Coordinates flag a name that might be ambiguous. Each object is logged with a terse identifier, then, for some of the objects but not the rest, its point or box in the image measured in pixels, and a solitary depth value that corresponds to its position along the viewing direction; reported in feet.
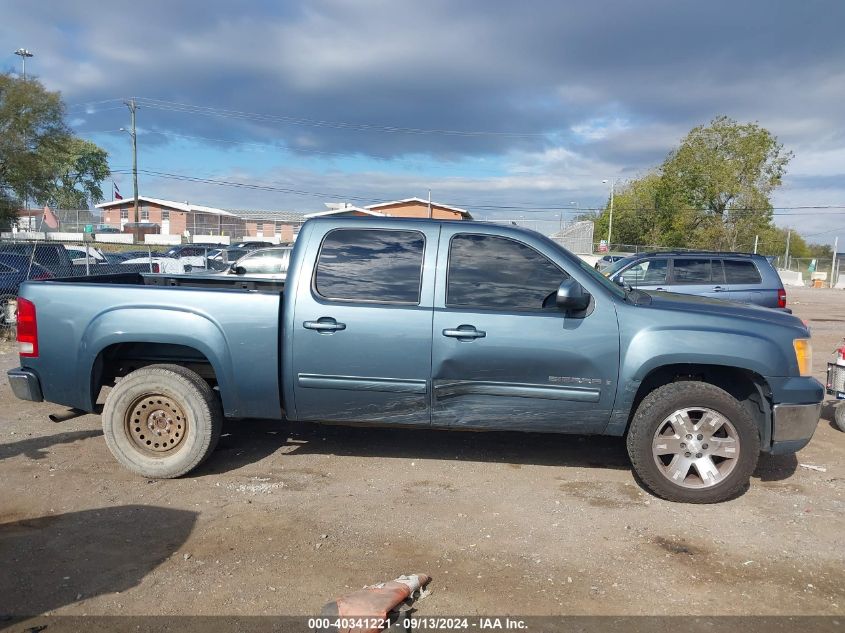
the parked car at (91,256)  58.79
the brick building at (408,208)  186.70
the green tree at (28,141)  99.04
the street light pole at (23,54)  118.32
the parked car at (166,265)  55.01
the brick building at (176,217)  183.62
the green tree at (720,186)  150.00
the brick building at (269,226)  186.15
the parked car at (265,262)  44.83
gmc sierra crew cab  14.28
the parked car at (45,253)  40.73
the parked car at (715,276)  34.06
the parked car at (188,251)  80.37
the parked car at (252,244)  96.25
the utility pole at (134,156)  143.43
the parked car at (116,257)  70.15
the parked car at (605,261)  84.76
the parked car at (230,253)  72.38
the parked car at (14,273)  38.45
